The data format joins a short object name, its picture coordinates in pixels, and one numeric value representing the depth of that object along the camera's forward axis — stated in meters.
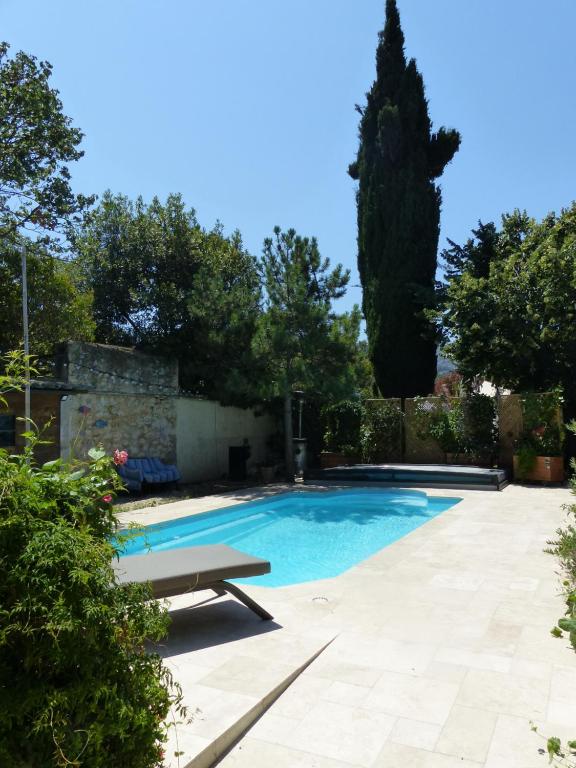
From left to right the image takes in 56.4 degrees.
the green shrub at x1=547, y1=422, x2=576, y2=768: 2.30
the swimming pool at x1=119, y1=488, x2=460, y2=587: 8.16
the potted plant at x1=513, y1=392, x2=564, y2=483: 12.84
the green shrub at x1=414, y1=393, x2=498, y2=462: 14.62
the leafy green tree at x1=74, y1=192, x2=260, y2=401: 14.15
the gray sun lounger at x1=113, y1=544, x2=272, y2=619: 4.03
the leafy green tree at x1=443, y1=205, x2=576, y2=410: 13.50
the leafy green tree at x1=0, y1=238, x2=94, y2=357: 15.59
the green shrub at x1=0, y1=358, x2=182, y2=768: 1.69
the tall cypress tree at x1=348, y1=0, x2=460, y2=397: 18.77
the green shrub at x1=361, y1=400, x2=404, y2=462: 16.48
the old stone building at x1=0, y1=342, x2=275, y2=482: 10.97
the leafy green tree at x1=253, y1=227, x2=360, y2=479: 13.34
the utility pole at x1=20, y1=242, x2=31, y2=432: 10.09
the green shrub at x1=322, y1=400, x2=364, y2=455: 16.66
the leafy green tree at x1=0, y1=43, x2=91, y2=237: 13.26
